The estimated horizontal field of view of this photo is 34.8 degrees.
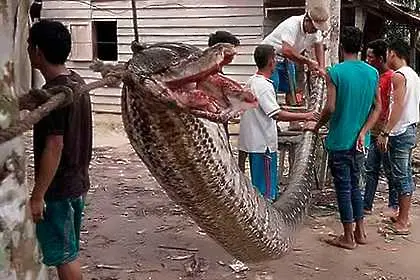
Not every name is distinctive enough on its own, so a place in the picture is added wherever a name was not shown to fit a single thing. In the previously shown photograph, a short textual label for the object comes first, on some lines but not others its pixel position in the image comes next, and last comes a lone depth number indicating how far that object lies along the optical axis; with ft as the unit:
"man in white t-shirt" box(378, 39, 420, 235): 20.95
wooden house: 42.24
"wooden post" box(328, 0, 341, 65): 23.55
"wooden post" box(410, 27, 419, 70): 43.29
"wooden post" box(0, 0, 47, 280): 5.43
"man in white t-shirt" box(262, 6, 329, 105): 22.09
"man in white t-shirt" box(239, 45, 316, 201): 17.97
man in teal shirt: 18.75
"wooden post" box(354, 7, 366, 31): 40.86
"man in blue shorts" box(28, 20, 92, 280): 11.24
